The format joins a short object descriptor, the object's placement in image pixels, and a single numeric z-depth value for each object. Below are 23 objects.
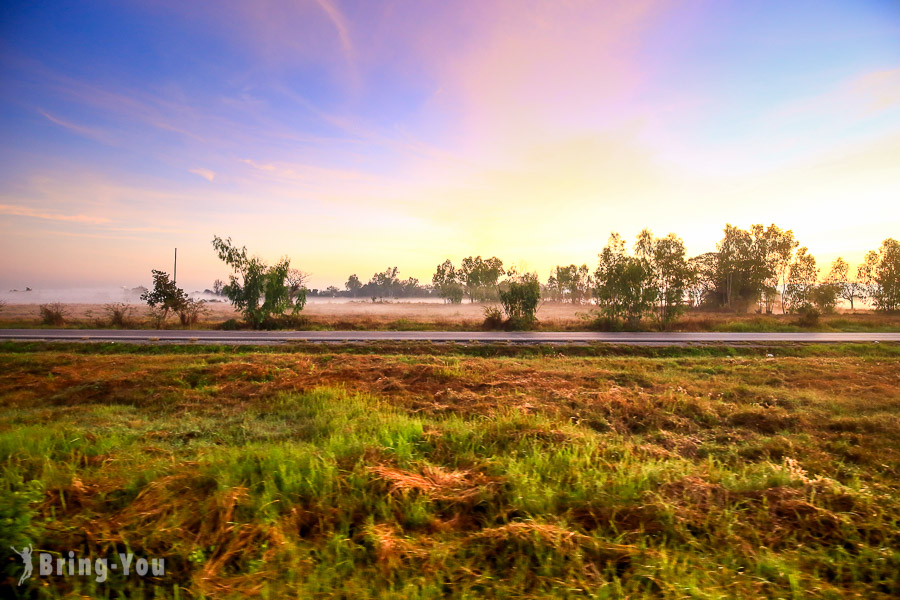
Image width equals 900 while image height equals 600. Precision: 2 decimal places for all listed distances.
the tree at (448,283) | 88.50
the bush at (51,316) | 26.66
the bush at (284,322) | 27.59
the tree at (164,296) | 27.58
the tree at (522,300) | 28.66
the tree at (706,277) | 59.56
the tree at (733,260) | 56.94
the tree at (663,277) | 29.14
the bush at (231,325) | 26.77
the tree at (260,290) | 27.94
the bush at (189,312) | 27.91
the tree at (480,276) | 84.00
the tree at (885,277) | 50.59
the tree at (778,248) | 55.09
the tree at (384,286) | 126.88
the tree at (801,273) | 53.90
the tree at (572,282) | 85.44
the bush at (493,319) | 28.66
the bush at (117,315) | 26.70
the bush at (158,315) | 26.97
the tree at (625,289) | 28.88
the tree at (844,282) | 55.69
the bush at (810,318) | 32.34
